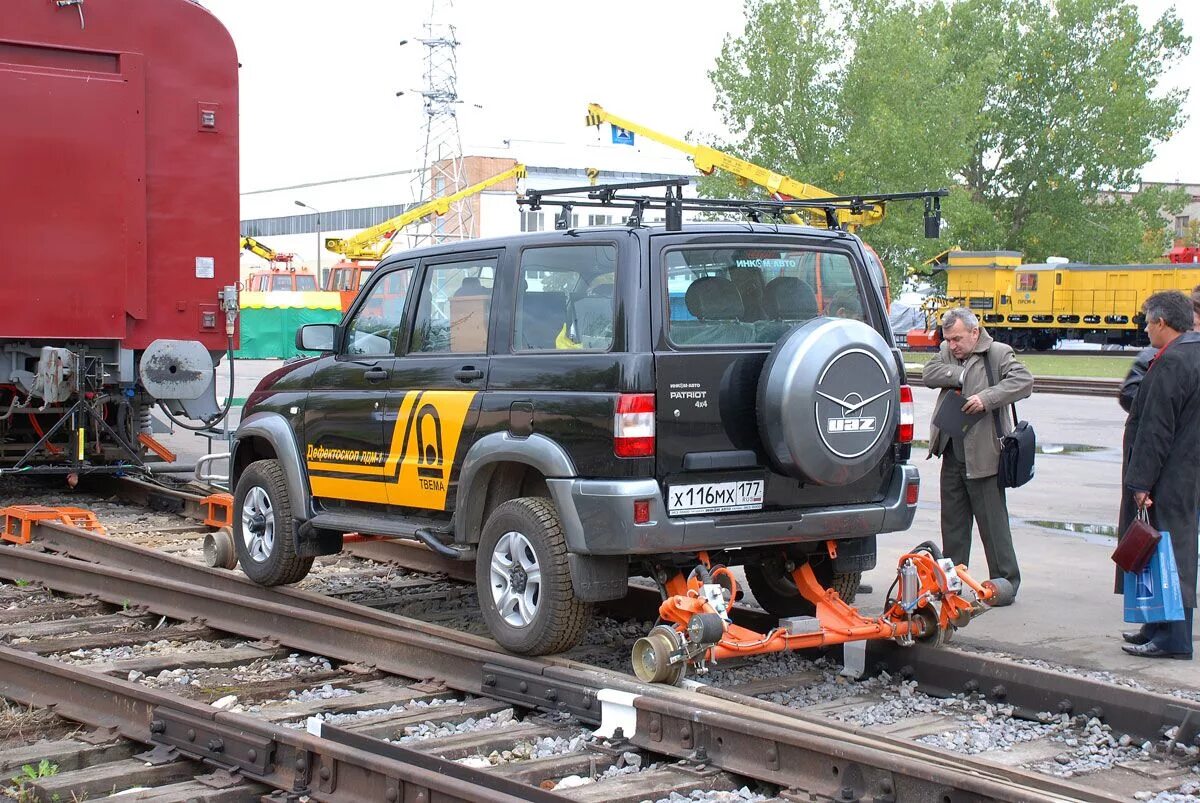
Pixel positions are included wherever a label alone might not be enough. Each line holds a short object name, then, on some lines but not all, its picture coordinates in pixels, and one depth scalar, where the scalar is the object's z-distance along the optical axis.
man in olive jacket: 8.55
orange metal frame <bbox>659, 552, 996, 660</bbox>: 6.21
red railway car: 11.79
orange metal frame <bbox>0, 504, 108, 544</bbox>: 10.88
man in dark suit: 7.29
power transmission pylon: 60.22
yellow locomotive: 51.88
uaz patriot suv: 6.34
